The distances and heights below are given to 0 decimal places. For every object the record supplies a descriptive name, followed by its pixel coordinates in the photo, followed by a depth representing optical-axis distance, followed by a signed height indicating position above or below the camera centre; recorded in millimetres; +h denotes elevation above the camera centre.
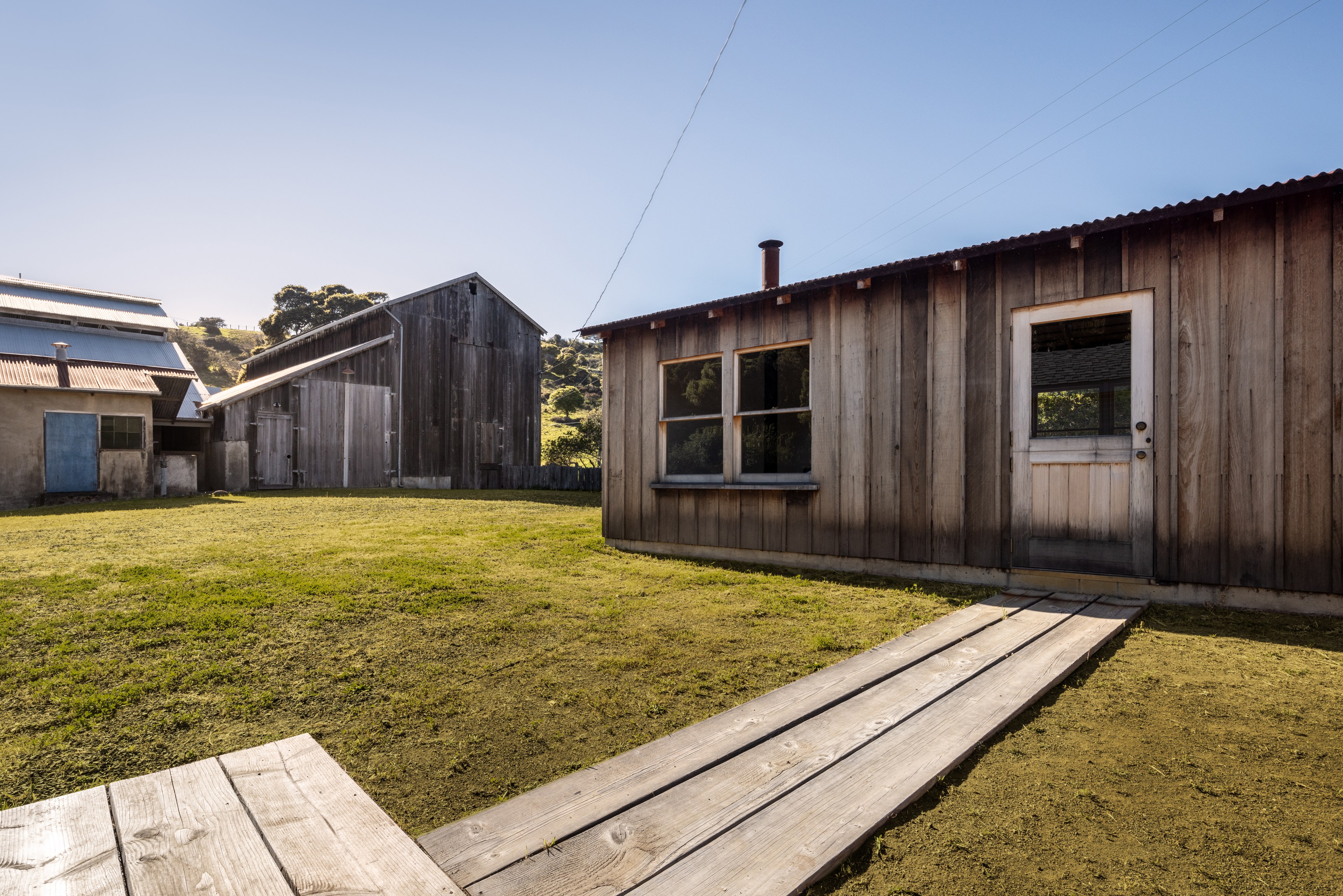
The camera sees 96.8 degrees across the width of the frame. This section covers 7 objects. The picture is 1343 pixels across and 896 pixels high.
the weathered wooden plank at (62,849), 1326 -967
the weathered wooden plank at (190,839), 1362 -994
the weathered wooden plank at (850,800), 1497 -1097
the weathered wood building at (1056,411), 4266 +351
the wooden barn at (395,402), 16656 +1495
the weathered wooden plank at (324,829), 1405 -1021
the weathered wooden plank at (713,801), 1495 -1083
